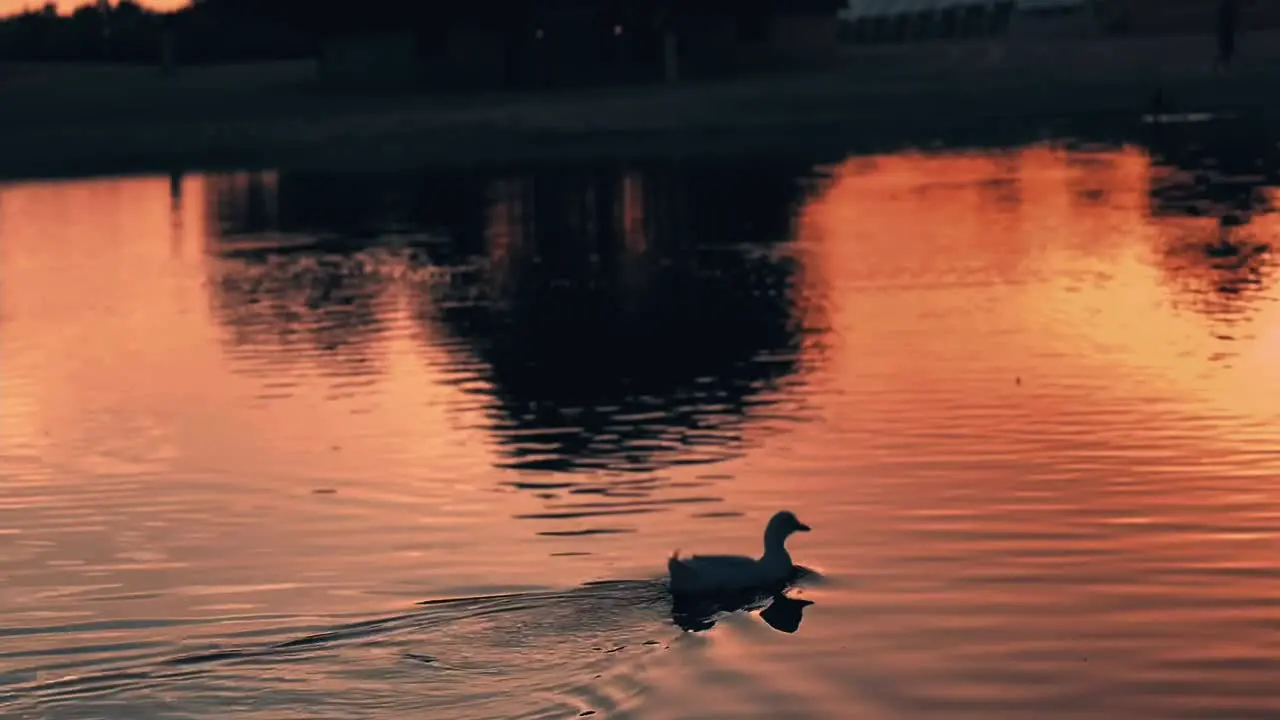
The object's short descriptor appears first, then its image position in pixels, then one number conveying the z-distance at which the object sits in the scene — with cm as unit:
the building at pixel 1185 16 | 8862
